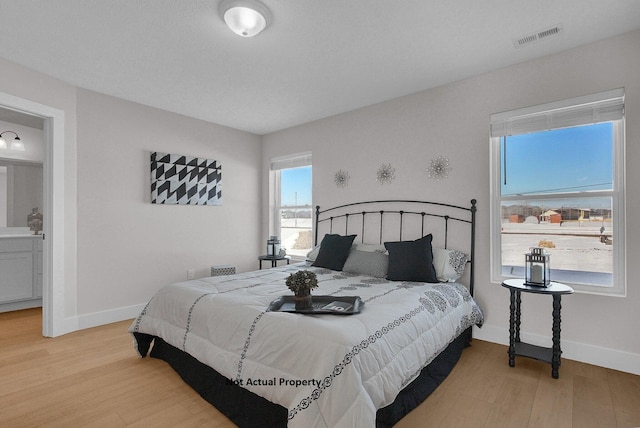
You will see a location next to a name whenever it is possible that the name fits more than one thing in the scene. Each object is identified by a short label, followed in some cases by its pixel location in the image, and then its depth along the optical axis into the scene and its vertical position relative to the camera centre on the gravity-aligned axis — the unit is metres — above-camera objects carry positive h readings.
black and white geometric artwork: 3.86 +0.42
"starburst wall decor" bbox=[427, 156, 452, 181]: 3.20 +0.46
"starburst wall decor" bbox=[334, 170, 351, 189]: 4.02 +0.44
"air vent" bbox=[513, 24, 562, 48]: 2.29 +1.33
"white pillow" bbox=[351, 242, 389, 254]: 3.24 -0.37
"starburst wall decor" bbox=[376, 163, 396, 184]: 3.61 +0.46
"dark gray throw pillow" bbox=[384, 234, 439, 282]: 2.72 -0.43
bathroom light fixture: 4.09 +0.88
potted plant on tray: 1.84 -0.43
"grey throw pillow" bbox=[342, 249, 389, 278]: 3.00 -0.49
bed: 1.43 -0.69
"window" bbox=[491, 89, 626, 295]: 2.46 +0.20
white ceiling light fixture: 2.00 +1.29
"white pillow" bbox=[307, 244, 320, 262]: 3.77 -0.50
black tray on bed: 1.73 -0.55
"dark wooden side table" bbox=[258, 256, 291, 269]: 4.26 -0.62
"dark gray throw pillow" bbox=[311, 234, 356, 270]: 3.34 -0.42
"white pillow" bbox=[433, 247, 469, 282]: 2.79 -0.45
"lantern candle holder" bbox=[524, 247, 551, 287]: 2.37 -0.41
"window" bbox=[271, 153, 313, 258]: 4.61 +0.15
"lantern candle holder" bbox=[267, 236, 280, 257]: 4.34 -0.49
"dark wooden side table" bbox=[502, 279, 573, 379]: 2.24 -0.87
